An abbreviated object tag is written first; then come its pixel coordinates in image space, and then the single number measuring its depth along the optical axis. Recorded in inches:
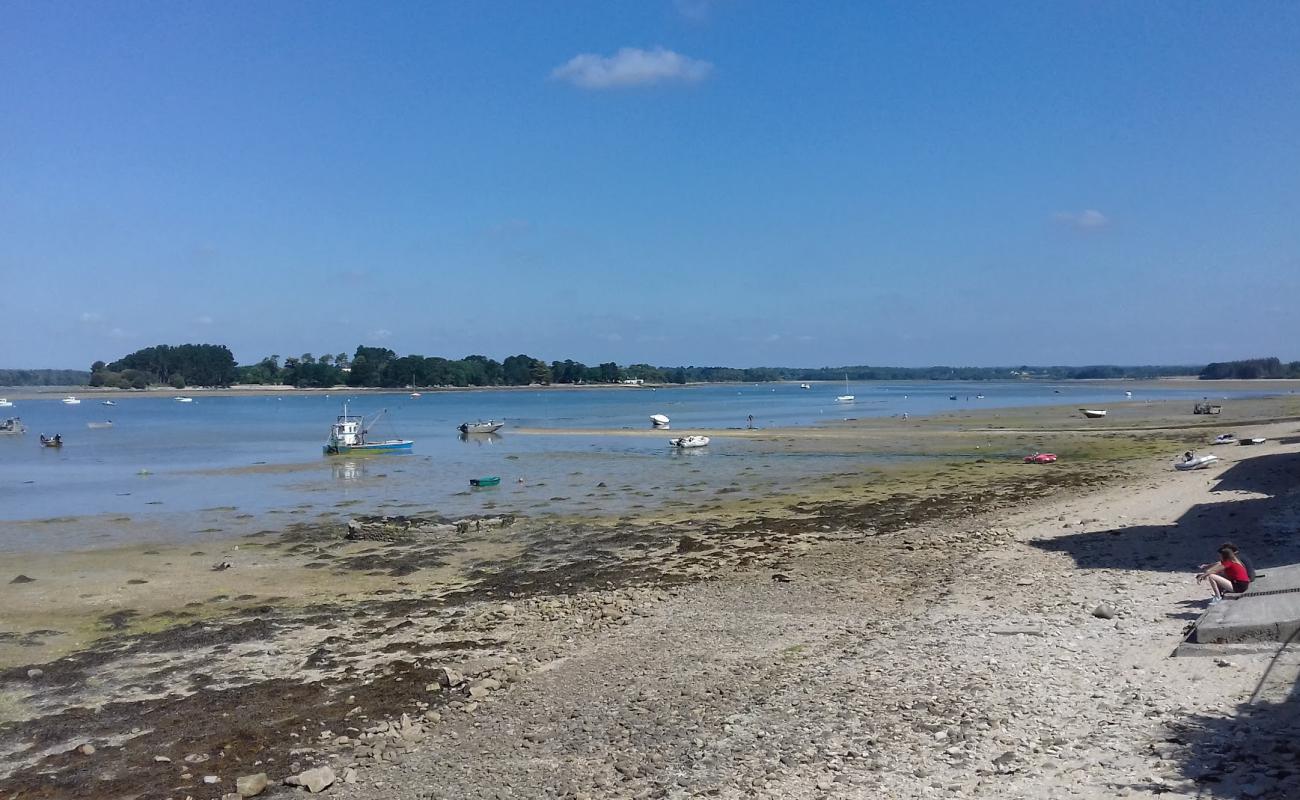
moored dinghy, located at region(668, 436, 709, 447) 2229.3
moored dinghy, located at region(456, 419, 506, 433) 2957.7
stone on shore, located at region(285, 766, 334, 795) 362.3
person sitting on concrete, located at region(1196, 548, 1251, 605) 496.7
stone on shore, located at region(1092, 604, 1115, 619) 504.1
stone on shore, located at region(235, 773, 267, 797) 361.1
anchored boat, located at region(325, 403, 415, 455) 2213.3
